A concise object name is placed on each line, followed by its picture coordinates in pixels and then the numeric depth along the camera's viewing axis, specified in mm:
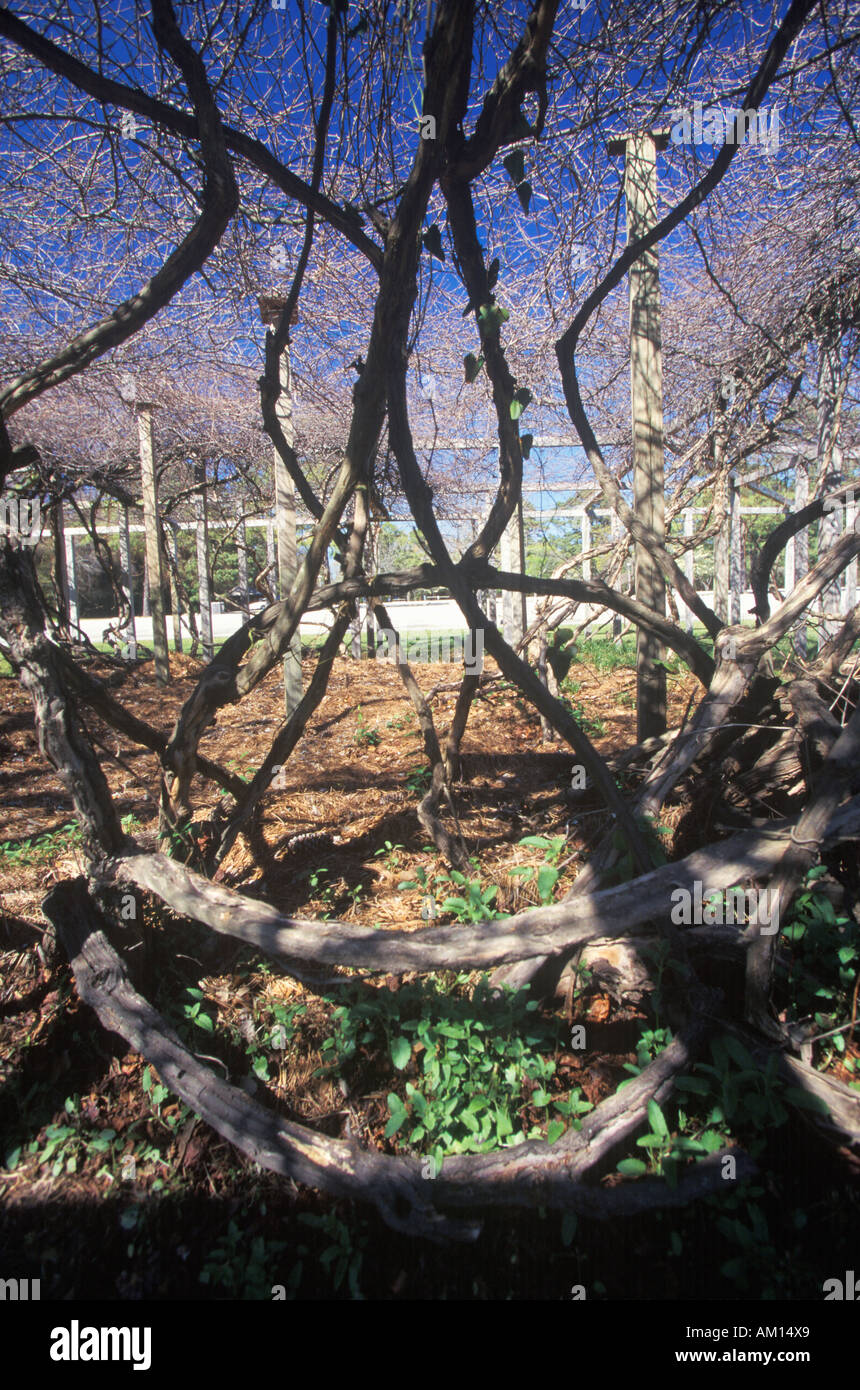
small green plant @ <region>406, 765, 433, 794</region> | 4162
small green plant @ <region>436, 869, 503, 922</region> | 2725
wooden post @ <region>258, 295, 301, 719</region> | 5645
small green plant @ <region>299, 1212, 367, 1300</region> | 2010
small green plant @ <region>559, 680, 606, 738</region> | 5016
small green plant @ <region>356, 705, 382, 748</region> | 5422
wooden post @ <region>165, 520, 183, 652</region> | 11609
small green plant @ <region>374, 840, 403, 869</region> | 3551
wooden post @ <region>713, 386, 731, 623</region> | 10750
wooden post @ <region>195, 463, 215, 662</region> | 11348
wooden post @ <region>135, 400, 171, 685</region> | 9055
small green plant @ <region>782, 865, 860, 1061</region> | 2580
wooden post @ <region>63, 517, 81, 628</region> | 15966
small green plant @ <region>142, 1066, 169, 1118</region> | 2469
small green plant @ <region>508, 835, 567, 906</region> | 2596
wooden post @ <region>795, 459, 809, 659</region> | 8119
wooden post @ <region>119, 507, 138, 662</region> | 12914
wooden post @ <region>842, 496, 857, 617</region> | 8500
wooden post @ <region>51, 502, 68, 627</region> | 8141
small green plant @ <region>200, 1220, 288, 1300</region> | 2029
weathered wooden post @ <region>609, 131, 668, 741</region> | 3705
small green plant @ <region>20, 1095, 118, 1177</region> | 2365
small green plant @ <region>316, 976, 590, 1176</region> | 2246
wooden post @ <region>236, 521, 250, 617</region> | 16494
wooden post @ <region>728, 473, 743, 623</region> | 11820
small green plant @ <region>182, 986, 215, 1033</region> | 2604
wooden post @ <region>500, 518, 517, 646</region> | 8131
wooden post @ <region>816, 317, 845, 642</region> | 5973
